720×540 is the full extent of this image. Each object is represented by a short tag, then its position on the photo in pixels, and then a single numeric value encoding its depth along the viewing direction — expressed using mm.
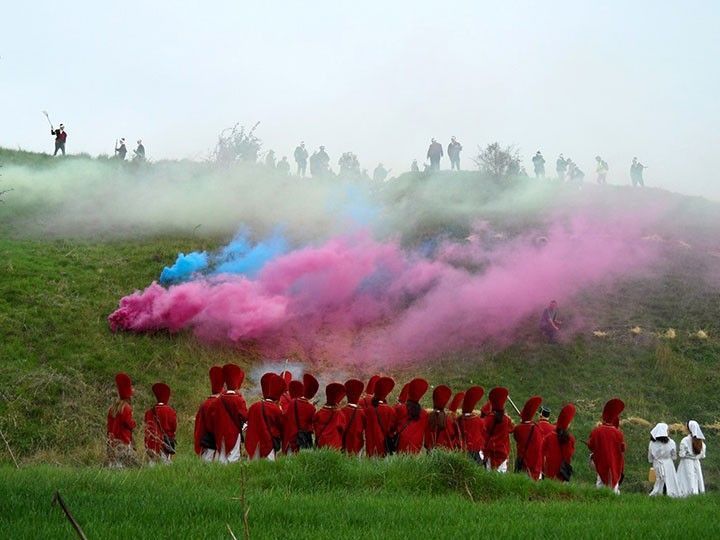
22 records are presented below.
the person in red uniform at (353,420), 15539
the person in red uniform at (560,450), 15508
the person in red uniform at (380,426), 15789
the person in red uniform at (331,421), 15320
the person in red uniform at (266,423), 15492
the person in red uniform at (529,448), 15695
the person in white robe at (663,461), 16578
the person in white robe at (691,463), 16312
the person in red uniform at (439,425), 15633
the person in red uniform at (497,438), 16172
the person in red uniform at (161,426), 15195
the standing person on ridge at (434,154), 47969
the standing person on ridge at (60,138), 44375
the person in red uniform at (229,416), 15523
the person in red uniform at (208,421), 15672
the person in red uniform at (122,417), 15297
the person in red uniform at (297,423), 15453
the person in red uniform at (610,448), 15391
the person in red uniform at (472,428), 15977
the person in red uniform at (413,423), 15656
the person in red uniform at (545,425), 16000
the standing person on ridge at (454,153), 48188
